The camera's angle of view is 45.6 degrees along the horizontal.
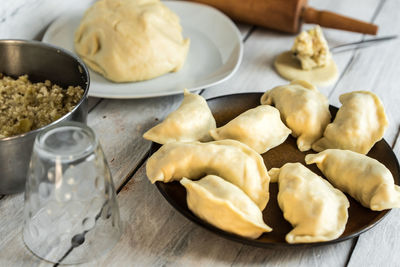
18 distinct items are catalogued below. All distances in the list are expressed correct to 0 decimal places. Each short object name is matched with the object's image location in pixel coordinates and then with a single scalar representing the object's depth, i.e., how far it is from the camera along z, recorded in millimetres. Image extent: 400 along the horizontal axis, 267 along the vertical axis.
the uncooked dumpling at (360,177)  847
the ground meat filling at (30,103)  976
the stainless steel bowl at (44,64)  1047
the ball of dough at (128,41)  1219
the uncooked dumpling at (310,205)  788
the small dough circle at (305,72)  1355
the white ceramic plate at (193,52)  1233
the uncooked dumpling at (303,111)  1046
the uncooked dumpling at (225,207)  772
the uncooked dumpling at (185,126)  991
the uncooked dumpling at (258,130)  985
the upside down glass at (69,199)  729
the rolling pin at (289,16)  1514
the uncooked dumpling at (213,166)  863
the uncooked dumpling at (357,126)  1002
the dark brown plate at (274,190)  798
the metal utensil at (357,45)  1524
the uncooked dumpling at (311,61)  1367
